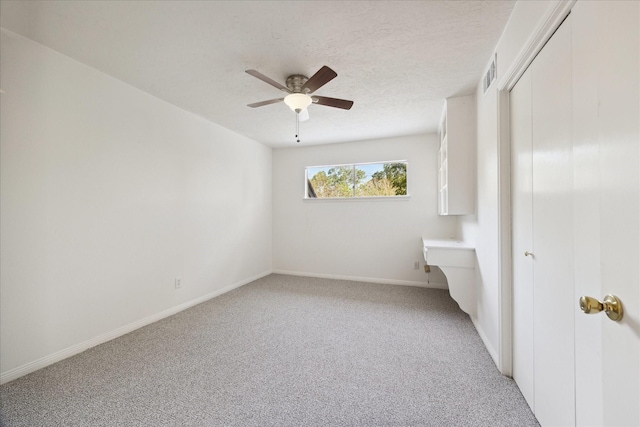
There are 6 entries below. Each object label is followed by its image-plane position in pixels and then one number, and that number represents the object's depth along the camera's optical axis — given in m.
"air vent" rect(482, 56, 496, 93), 1.98
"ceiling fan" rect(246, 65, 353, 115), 2.23
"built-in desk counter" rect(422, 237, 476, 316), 2.63
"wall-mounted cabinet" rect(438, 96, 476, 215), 2.72
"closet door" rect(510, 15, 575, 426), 1.12
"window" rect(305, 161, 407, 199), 4.29
